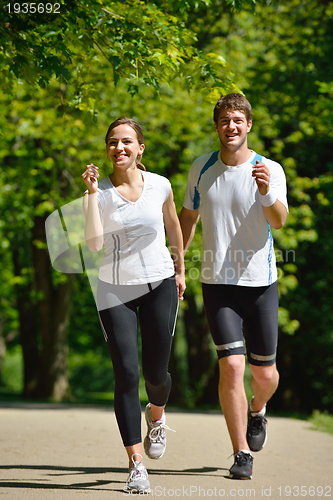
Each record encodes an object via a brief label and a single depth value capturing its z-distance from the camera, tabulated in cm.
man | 857
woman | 783
